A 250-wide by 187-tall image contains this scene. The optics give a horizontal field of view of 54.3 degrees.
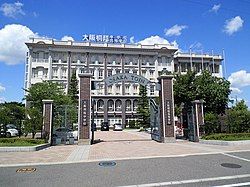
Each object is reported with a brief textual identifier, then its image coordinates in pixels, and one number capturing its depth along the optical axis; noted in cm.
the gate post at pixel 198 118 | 1808
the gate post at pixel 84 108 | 1636
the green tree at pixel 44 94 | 3512
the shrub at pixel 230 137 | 1608
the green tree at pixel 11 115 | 1819
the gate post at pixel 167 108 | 1741
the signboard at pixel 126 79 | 1842
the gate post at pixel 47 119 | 1678
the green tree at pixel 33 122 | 1658
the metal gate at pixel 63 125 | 1759
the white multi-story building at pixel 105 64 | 5388
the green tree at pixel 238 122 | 1827
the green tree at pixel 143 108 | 4759
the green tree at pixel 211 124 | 1845
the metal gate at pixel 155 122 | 1845
